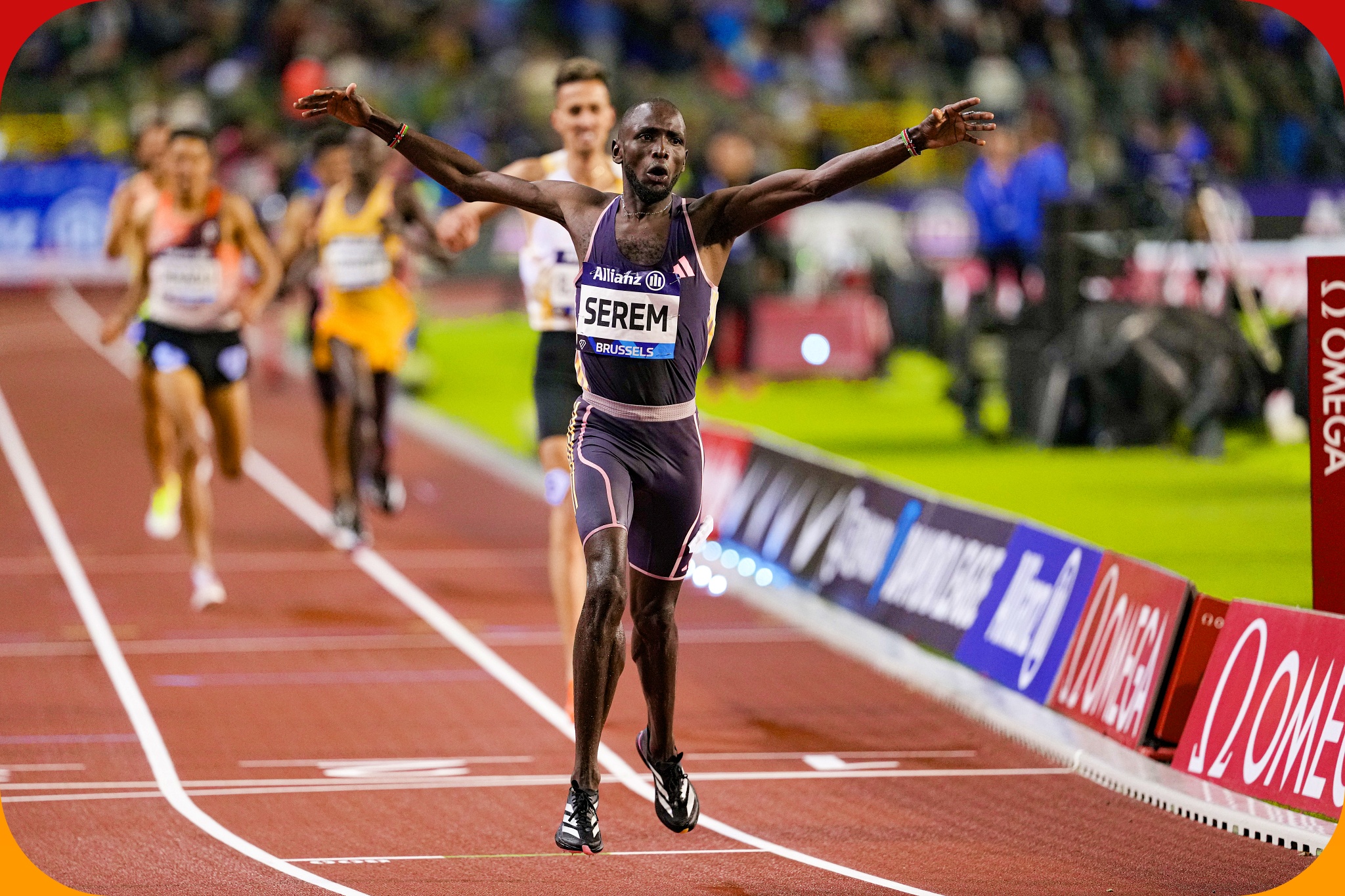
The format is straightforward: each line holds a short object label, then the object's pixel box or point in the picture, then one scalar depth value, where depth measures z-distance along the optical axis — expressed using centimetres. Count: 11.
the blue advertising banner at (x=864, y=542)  2162
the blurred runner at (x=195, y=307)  2266
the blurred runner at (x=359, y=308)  2648
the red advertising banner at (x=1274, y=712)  1366
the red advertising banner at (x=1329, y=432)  1443
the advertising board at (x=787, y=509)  2383
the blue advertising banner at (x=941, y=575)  1944
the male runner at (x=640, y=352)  1275
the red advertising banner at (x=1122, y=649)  1568
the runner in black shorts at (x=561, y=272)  1775
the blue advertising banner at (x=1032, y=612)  1753
